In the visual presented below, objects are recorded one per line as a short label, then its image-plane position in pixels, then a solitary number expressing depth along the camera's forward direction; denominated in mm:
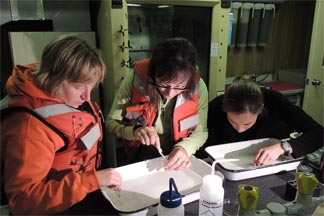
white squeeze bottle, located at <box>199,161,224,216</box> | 733
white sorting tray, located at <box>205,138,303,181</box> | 1041
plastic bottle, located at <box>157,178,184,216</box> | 701
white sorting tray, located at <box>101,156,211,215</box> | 878
